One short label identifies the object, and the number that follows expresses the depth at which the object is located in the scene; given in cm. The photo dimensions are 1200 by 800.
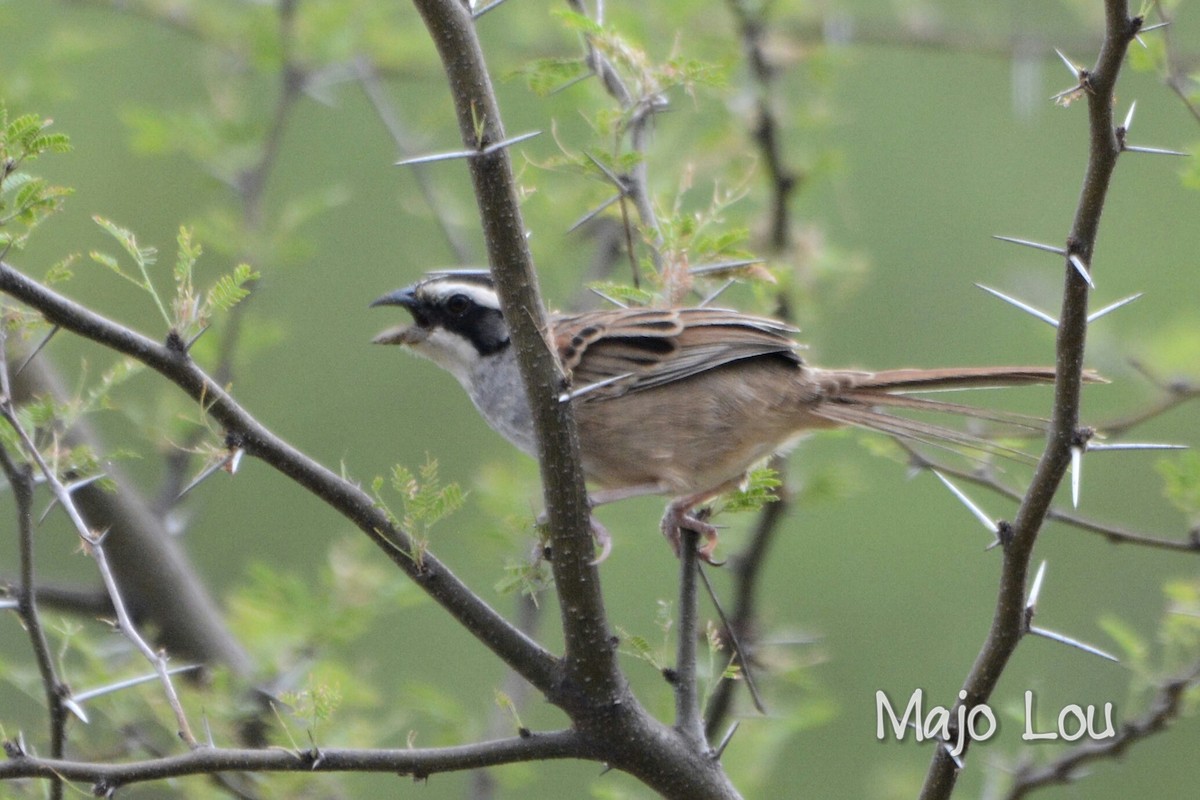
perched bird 822
